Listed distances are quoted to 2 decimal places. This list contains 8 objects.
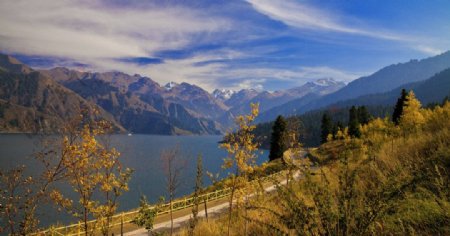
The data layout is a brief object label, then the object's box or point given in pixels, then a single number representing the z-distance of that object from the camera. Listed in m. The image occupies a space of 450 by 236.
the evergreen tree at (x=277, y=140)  60.14
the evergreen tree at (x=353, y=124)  64.77
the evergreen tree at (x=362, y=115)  75.66
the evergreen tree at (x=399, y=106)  57.15
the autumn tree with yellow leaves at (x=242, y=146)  9.53
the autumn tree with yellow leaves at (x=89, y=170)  7.49
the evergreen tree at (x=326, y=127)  77.12
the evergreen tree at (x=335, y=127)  75.84
